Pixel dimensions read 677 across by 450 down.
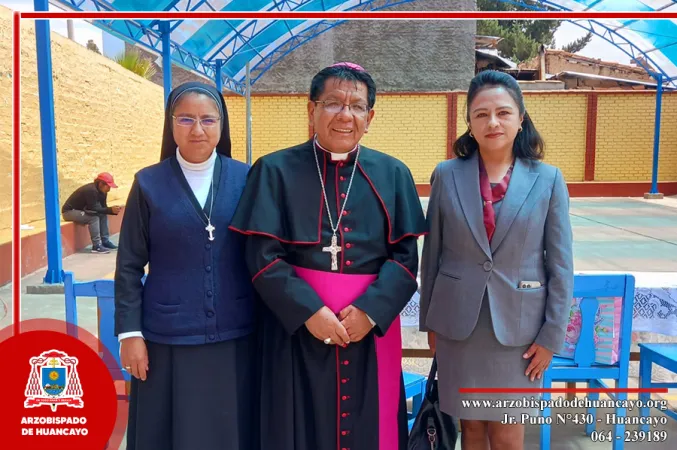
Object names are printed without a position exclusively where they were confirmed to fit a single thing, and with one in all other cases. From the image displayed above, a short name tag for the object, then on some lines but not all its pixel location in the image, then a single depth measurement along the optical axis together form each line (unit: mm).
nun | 1958
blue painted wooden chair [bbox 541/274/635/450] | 2654
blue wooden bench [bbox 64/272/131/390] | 2506
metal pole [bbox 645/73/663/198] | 15117
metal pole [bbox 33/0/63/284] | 5508
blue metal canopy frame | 5664
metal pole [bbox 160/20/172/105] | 8359
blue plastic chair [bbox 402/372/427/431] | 2727
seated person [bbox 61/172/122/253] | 8172
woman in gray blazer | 1961
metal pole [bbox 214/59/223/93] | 12586
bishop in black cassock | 1983
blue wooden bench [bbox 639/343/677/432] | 2774
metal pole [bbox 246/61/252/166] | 12002
